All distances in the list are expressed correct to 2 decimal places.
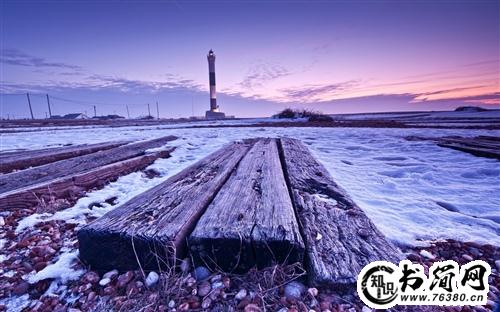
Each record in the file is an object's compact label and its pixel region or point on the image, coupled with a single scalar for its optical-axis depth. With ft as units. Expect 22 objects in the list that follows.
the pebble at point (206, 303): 3.17
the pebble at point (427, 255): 4.47
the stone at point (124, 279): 3.57
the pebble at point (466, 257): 4.46
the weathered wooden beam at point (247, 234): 3.51
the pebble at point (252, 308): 3.03
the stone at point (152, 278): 3.52
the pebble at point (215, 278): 3.53
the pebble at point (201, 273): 3.61
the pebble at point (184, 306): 3.11
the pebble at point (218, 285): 3.42
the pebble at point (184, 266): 3.64
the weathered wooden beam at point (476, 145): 12.26
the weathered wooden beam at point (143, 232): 3.66
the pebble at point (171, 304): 3.17
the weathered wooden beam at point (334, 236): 3.27
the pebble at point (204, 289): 3.35
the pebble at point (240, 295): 3.27
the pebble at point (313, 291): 3.21
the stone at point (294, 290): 3.22
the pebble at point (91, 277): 3.71
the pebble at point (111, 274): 3.71
